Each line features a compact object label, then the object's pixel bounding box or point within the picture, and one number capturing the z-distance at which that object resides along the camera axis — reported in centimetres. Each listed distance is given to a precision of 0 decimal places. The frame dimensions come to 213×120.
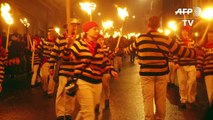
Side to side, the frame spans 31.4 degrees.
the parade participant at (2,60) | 894
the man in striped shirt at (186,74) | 948
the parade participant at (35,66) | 1336
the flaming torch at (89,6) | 788
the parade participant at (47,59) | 1099
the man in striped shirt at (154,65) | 673
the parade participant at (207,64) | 813
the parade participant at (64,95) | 793
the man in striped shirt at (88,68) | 626
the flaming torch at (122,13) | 845
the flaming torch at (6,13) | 1029
